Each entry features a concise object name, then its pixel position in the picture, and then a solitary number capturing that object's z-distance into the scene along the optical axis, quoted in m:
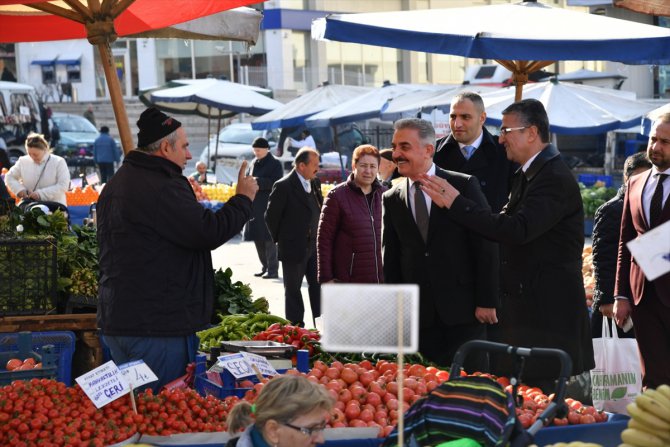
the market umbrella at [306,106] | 21.45
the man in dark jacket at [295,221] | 9.47
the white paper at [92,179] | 16.10
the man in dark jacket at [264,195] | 13.24
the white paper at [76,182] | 19.83
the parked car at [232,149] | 24.05
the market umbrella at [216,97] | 23.20
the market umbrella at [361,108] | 20.05
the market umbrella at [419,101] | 18.25
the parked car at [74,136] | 30.38
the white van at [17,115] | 31.33
